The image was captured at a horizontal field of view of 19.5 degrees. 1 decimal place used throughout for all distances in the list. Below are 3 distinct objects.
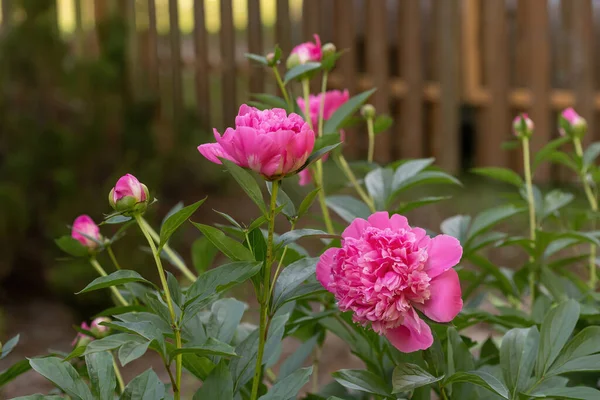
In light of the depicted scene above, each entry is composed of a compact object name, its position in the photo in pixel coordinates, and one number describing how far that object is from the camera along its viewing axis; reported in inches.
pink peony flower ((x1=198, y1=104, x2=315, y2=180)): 55.8
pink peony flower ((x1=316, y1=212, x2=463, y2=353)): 56.3
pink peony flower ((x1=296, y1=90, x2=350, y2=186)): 74.2
